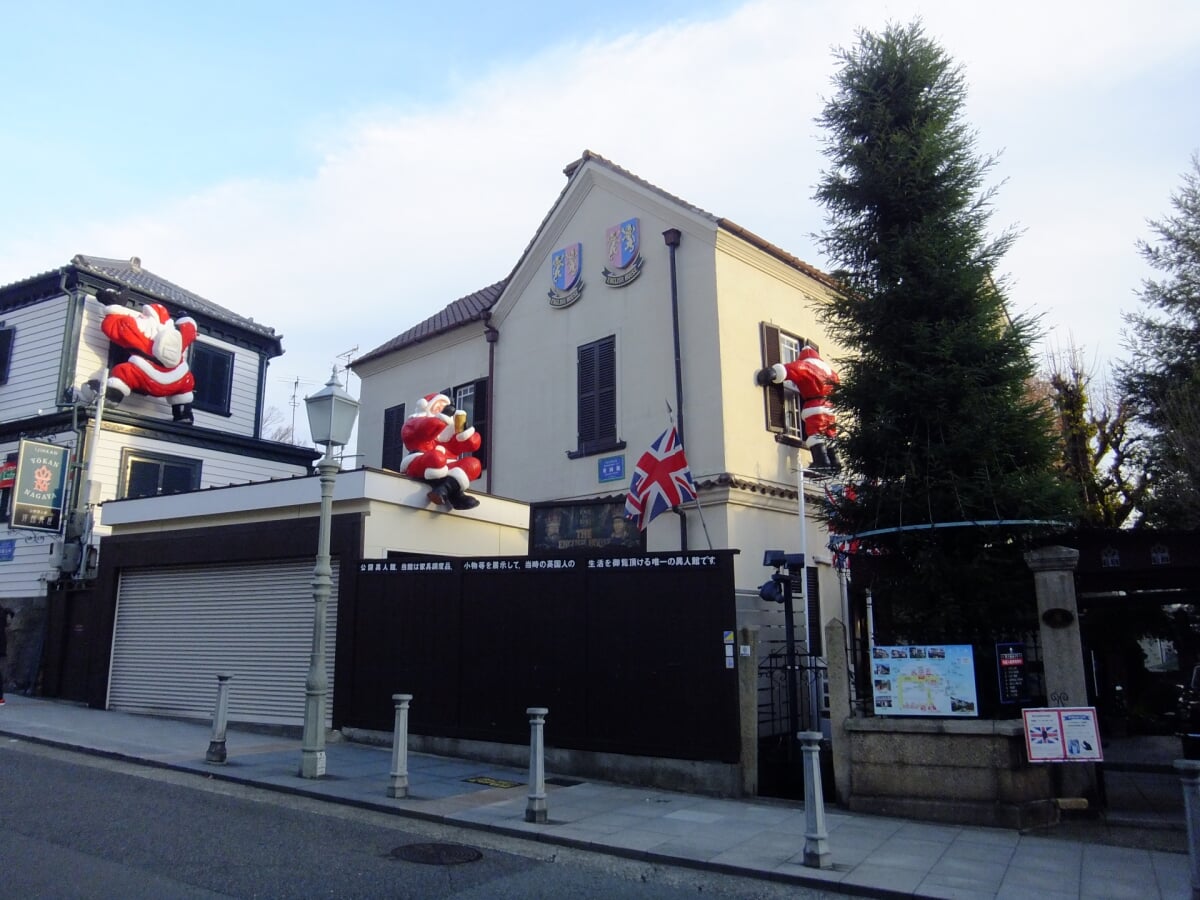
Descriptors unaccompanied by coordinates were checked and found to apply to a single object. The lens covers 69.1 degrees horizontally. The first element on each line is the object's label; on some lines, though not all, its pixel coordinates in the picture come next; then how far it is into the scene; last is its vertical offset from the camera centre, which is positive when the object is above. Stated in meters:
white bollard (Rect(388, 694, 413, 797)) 9.25 -1.08
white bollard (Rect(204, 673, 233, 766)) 10.77 -0.85
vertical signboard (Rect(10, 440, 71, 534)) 16.77 +3.29
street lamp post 10.11 +1.18
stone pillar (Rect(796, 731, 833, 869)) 6.98 -1.26
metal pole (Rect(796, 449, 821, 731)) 11.30 +0.74
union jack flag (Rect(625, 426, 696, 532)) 12.34 +2.42
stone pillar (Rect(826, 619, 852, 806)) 9.16 -0.52
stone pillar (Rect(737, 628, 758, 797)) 9.63 -0.61
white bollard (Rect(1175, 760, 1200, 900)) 5.98 -1.07
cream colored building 14.57 +5.33
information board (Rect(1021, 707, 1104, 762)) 8.30 -0.78
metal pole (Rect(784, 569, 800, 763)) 10.52 -0.15
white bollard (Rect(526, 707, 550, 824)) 8.36 -1.09
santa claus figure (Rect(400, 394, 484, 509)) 14.29 +3.44
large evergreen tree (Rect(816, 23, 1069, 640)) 9.71 +3.31
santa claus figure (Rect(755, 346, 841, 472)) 15.40 +4.73
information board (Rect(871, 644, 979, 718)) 8.85 -0.28
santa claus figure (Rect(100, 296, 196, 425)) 19.02 +6.67
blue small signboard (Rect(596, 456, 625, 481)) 15.52 +3.26
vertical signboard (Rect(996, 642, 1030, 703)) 8.95 -0.21
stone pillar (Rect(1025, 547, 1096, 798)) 8.77 +0.12
